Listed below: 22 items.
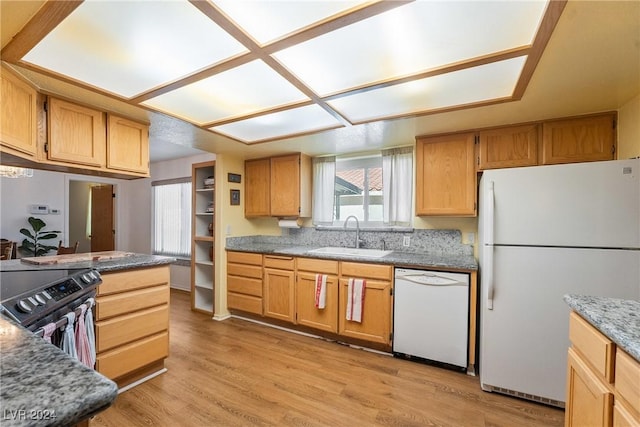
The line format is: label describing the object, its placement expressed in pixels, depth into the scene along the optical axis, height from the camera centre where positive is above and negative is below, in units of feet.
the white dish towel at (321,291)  9.01 -2.68
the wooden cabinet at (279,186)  10.96 +1.00
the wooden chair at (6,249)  10.52 -1.67
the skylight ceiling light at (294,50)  3.53 +2.53
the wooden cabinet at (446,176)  7.90 +1.09
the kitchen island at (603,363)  2.73 -1.72
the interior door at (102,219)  18.03 -0.71
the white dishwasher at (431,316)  7.24 -2.87
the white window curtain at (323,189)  11.17 +0.89
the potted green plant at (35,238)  13.35 -1.54
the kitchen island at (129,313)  5.97 -2.51
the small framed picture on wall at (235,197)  11.73 +0.54
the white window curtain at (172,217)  15.23 -0.49
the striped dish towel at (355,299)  8.39 -2.72
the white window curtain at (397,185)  9.67 +0.95
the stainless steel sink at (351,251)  9.52 -1.50
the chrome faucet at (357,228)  10.32 -0.65
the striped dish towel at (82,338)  4.41 -2.14
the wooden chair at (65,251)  11.36 -1.80
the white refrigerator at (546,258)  5.38 -0.94
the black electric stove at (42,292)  3.33 -1.21
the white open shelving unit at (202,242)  12.12 -1.47
